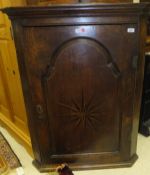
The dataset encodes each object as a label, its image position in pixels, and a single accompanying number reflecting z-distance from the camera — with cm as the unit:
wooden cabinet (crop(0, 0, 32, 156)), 142
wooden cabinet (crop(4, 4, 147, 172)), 105
